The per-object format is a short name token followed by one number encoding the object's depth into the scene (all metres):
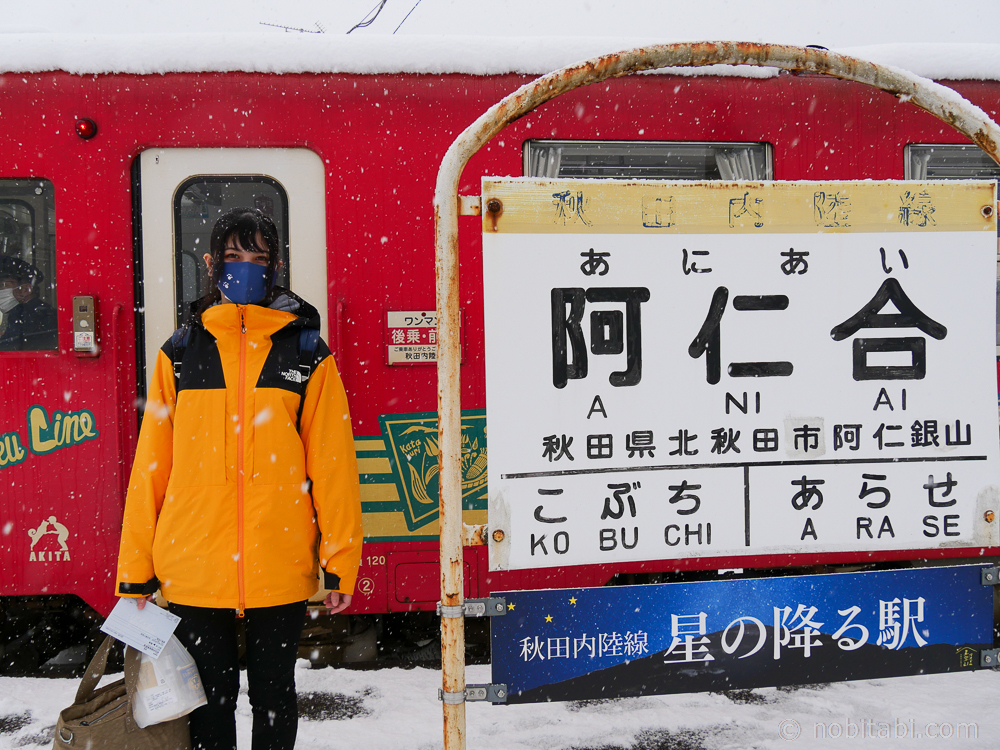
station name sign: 1.53
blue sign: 1.54
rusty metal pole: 1.48
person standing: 1.76
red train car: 2.62
